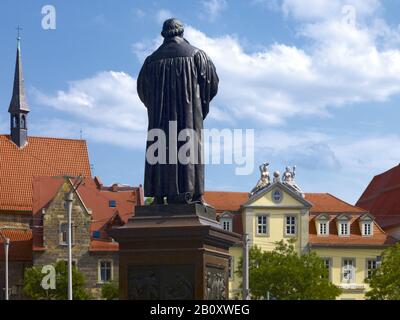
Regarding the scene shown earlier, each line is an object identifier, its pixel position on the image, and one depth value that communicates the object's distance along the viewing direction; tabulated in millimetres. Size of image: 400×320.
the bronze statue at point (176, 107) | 15836
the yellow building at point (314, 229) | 69312
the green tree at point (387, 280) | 48281
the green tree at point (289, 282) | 53938
